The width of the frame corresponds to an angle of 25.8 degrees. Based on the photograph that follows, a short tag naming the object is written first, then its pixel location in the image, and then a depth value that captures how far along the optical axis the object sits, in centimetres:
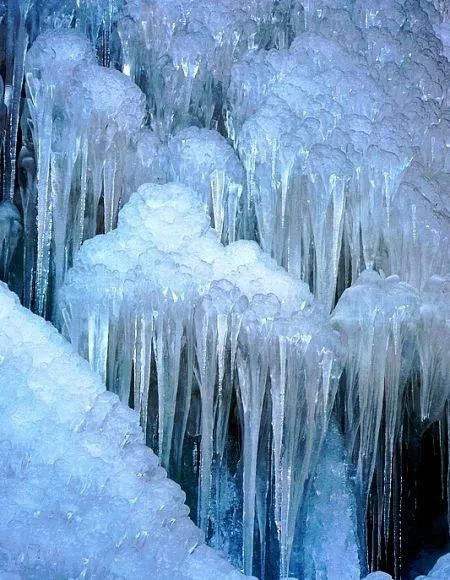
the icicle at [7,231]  446
